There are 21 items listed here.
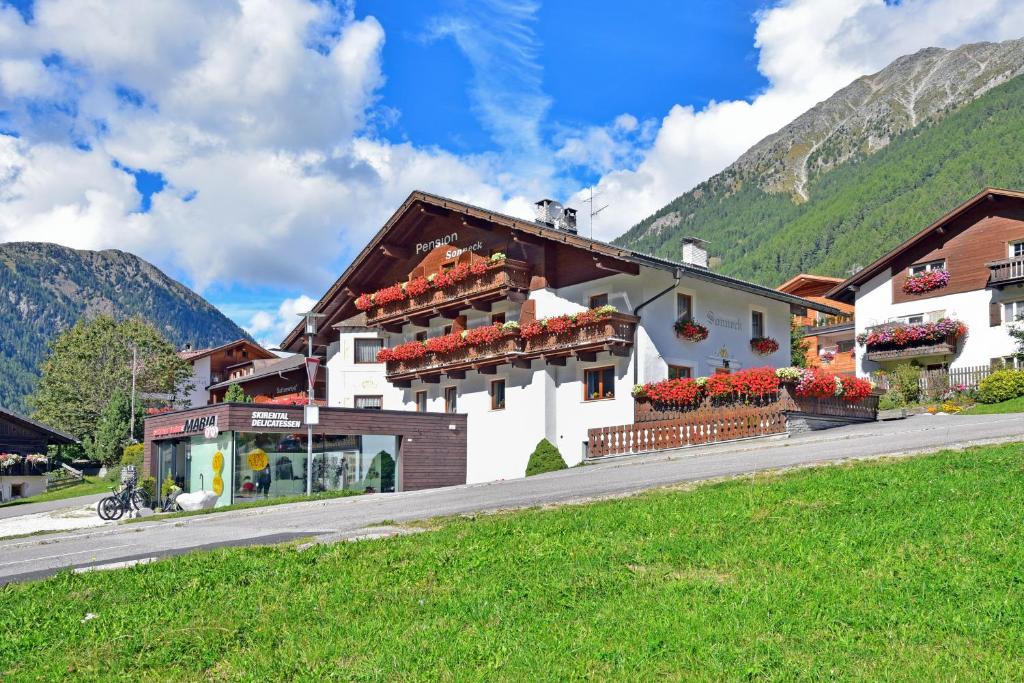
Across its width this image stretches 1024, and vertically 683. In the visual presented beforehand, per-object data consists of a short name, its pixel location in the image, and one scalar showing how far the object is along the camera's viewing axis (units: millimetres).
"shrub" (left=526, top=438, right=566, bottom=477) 33594
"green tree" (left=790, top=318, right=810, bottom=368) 51688
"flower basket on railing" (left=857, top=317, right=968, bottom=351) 43438
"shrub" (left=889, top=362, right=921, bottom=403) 38988
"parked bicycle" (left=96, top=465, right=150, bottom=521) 30125
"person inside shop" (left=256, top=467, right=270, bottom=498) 32688
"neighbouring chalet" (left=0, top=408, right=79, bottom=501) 58969
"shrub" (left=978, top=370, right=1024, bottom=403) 34688
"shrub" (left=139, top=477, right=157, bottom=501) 36894
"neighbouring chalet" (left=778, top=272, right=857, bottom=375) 62875
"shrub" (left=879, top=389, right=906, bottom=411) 38531
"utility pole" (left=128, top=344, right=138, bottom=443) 65438
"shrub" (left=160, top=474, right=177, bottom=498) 35344
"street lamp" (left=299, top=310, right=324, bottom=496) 28531
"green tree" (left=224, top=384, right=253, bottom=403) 56228
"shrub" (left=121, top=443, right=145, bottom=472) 56312
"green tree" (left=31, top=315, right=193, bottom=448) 75988
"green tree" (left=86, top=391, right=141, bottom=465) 66062
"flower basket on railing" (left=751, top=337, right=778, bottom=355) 37812
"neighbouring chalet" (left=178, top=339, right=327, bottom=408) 54666
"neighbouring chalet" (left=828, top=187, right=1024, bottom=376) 42500
